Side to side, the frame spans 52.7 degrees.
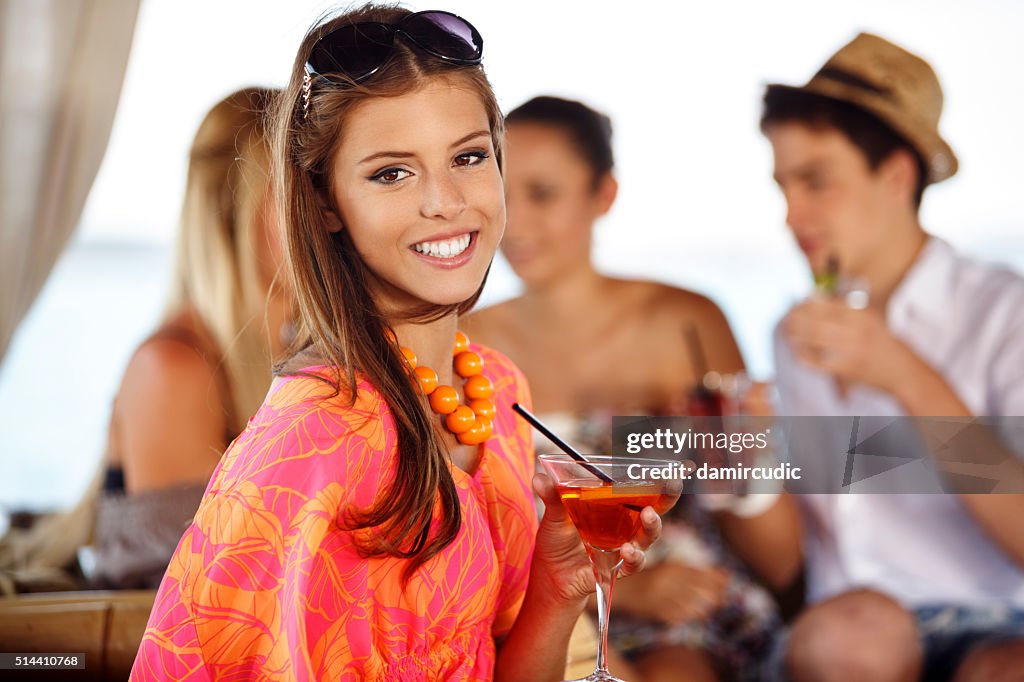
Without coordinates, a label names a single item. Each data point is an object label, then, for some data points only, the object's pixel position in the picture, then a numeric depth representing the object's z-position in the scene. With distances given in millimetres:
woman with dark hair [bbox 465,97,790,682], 3492
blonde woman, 2676
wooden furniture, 2107
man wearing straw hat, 3332
